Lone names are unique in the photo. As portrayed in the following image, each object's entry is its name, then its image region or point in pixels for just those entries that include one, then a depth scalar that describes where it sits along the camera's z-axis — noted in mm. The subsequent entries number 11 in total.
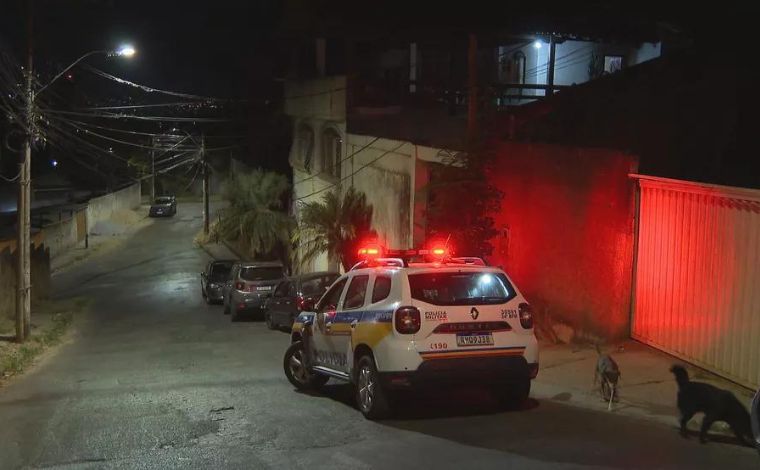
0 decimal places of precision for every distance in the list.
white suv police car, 8094
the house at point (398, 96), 21922
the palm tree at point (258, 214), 40250
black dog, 7008
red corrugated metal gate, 8961
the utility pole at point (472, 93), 14227
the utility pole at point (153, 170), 73219
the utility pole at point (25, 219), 17969
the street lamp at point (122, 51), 18859
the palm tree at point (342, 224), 24719
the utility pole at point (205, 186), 49344
